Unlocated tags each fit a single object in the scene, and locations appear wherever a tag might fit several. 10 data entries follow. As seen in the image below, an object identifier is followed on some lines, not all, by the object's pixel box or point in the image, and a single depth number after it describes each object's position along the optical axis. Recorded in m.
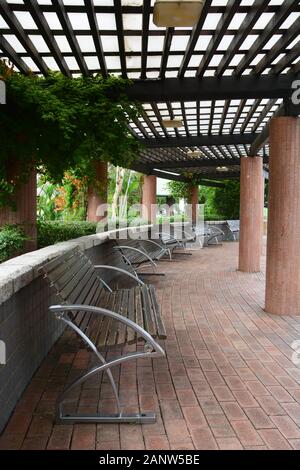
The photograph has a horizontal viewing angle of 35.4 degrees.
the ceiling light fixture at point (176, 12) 3.68
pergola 4.36
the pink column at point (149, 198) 18.91
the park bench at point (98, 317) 3.09
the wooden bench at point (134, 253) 7.82
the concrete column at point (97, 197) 11.28
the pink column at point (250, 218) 10.26
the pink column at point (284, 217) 6.12
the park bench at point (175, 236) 12.78
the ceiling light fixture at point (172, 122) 8.28
